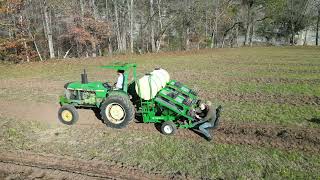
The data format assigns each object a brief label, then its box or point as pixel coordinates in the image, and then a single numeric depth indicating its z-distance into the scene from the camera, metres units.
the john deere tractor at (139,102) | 6.89
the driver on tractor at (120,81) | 7.36
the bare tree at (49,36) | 22.18
